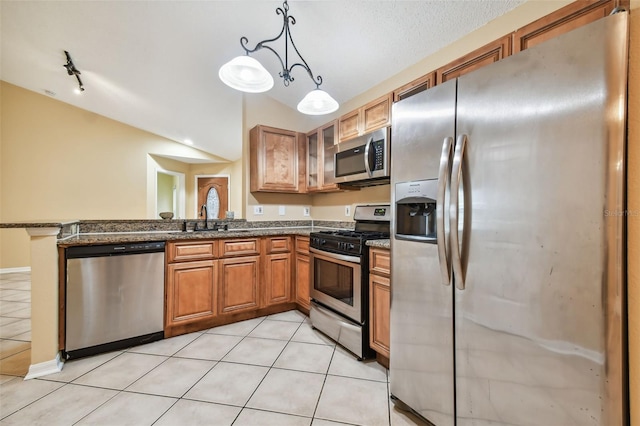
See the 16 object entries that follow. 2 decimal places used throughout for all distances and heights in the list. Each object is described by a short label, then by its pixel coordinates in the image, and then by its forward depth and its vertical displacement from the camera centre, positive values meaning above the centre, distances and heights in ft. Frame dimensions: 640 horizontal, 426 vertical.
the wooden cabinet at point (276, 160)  10.28 +2.13
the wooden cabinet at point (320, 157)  9.65 +2.20
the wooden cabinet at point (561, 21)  4.05 +3.23
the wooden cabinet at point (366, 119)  7.52 +2.96
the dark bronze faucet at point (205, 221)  9.74 -0.35
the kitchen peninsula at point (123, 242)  5.93 -0.99
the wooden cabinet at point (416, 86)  6.25 +3.22
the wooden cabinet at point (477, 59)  5.01 +3.20
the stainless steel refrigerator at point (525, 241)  2.68 -0.34
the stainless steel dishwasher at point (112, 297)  6.44 -2.26
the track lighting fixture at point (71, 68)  10.19 +5.83
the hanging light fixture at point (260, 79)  5.45 +2.97
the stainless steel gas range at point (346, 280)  6.52 -1.87
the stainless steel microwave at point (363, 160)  7.13 +1.60
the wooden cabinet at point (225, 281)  7.83 -2.27
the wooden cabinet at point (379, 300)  6.02 -2.06
